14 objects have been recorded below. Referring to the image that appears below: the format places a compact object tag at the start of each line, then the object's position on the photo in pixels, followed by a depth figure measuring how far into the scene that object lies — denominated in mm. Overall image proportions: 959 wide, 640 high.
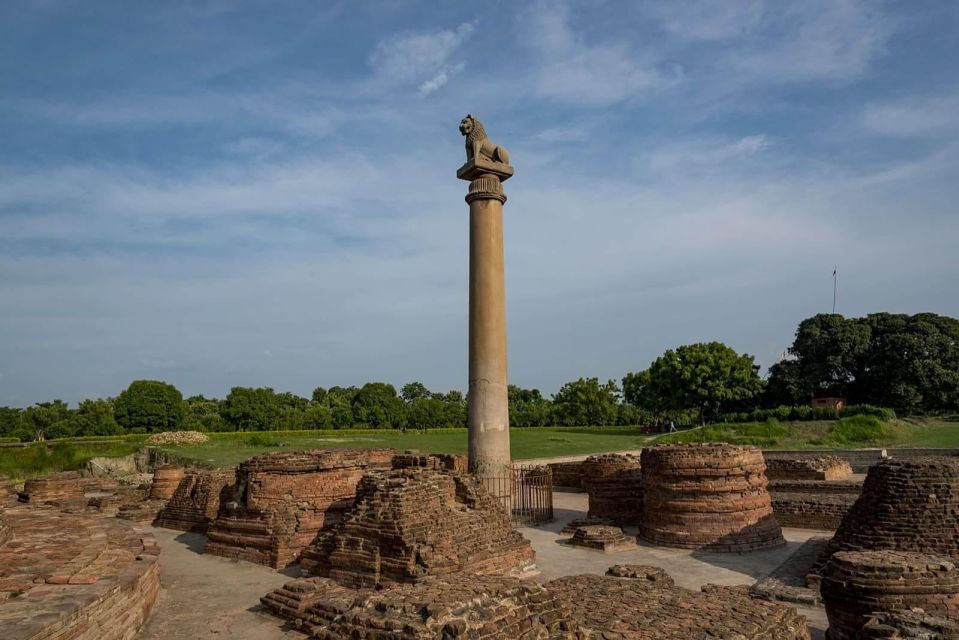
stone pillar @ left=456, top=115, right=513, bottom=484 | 13805
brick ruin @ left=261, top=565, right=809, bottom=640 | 4910
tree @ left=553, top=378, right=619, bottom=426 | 62719
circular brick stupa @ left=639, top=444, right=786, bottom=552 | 11883
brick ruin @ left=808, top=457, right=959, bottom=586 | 8492
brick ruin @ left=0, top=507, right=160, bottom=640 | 5297
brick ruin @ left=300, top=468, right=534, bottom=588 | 8633
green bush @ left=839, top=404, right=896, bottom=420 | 33656
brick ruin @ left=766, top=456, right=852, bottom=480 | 18438
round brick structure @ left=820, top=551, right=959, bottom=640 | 6781
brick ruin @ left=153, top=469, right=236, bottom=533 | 13945
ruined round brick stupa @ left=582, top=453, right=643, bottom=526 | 14297
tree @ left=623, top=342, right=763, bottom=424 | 45562
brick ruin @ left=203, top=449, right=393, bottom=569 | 10797
